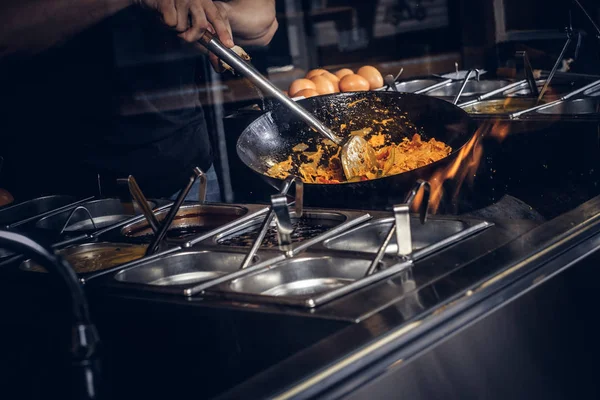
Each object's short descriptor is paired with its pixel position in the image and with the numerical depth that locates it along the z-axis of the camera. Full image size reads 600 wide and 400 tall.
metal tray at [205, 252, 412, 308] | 1.17
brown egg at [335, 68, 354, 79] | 2.13
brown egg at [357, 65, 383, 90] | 2.08
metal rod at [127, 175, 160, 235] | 1.30
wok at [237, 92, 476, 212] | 1.51
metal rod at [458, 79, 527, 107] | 1.84
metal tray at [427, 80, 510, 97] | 2.00
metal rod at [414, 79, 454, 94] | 1.97
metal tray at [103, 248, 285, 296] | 1.24
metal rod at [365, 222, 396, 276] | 1.16
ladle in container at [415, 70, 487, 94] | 1.97
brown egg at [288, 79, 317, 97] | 1.99
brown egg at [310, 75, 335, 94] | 2.01
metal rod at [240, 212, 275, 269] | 1.20
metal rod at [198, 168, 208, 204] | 1.39
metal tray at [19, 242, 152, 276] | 1.28
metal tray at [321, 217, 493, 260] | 1.26
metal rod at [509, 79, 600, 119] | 1.68
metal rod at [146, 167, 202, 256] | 1.27
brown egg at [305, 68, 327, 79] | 2.10
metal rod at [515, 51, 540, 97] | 1.87
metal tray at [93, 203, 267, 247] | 1.29
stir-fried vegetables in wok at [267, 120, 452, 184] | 1.46
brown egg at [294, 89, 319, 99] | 1.96
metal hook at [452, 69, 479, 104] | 1.81
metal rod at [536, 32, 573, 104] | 1.82
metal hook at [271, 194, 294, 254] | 1.15
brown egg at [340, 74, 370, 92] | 2.04
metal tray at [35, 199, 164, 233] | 1.44
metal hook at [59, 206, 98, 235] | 1.38
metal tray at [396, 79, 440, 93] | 2.05
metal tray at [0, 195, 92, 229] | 1.47
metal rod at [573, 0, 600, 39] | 1.90
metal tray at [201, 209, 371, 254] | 1.27
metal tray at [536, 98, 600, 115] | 1.77
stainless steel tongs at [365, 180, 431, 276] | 1.16
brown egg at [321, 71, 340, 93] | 2.06
